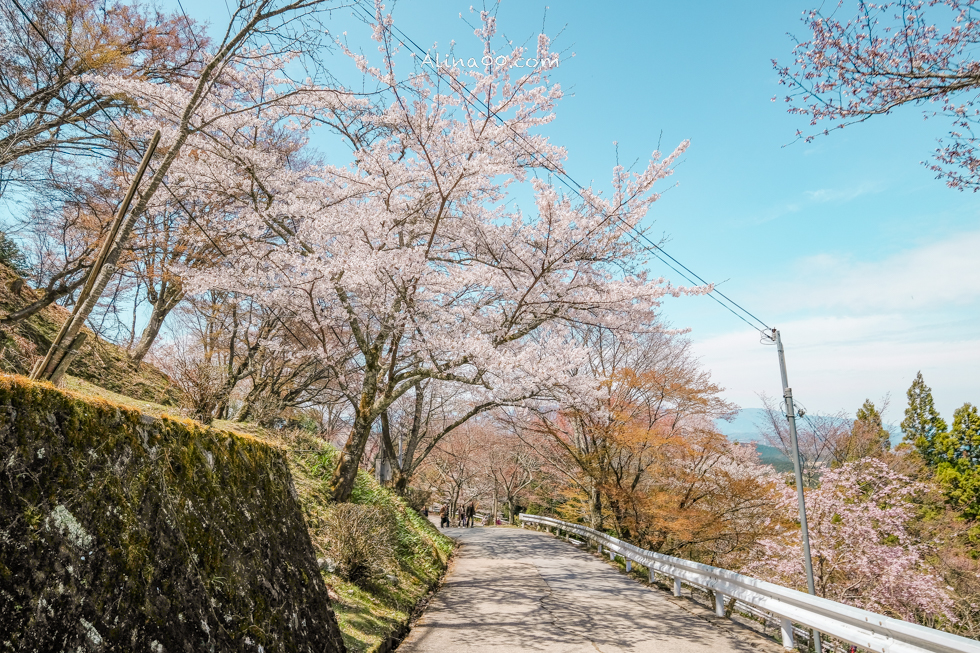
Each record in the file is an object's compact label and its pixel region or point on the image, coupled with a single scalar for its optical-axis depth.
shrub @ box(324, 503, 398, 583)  6.40
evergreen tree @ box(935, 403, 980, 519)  22.98
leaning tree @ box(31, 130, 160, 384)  3.25
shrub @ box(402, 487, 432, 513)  16.14
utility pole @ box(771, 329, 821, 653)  9.33
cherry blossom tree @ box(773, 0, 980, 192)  4.39
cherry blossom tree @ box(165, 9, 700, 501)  8.88
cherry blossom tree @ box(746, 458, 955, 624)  11.82
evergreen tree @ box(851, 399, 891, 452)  25.11
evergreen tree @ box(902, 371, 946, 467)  27.00
